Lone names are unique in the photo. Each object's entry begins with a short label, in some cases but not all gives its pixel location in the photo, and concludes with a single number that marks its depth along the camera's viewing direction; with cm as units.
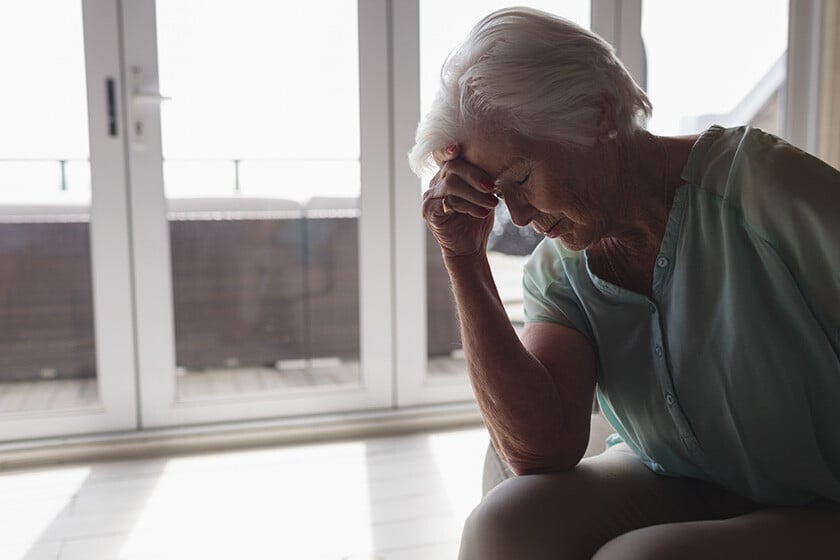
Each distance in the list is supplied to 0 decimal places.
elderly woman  98
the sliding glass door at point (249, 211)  253
